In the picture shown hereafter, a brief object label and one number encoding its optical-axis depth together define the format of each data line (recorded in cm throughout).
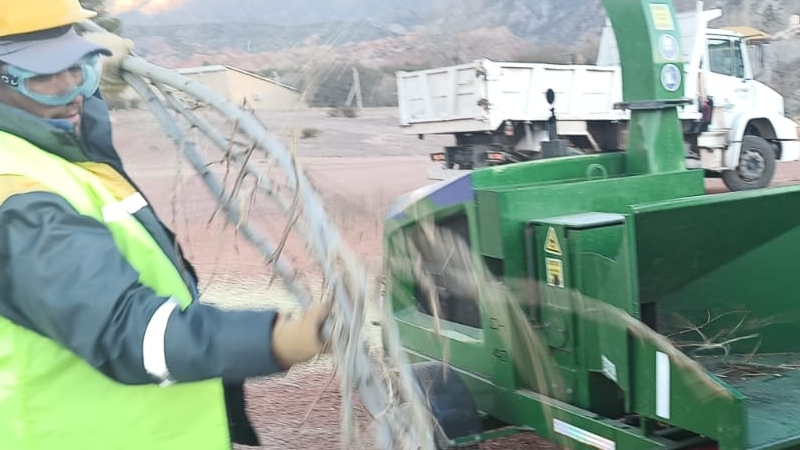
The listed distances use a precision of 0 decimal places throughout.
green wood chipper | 296
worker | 149
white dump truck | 1345
